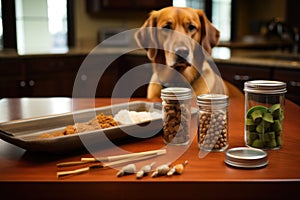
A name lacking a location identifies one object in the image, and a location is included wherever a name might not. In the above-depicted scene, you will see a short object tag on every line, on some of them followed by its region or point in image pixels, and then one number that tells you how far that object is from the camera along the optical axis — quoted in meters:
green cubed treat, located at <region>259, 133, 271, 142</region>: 1.03
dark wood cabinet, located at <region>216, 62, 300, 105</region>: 2.73
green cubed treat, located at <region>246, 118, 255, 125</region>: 1.04
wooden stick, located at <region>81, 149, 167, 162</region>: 0.93
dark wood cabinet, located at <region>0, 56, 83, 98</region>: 3.50
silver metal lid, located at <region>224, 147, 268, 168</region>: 0.89
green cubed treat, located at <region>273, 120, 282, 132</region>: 1.03
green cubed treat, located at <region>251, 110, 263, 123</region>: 1.02
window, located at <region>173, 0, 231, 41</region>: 6.07
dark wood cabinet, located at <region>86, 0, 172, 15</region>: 4.81
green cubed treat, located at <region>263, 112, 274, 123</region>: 1.02
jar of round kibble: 1.01
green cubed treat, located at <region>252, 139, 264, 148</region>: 1.03
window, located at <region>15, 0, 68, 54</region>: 4.52
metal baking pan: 0.95
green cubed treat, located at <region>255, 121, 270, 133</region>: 1.02
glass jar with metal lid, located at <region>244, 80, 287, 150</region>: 1.03
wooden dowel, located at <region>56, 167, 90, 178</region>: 0.85
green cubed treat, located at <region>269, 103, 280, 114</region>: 1.03
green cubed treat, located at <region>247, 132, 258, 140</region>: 1.04
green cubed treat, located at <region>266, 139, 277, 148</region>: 1.03
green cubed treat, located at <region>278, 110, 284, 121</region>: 1.04
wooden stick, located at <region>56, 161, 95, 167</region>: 0.90
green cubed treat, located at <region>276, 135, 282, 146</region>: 1.03
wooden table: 0.82
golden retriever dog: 1.86
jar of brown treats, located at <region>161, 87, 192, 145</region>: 1.07
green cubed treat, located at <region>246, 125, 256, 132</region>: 1.04
